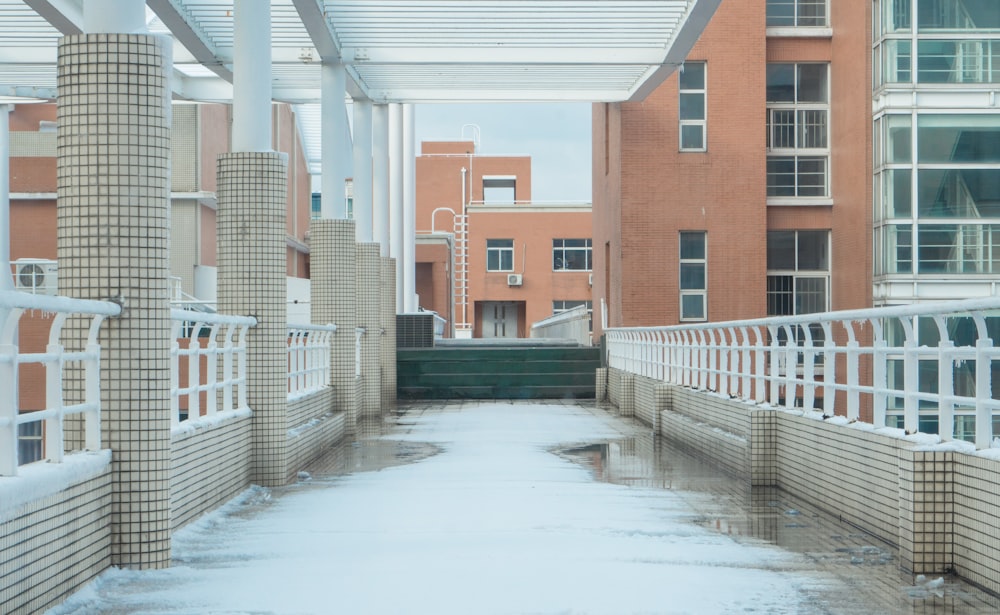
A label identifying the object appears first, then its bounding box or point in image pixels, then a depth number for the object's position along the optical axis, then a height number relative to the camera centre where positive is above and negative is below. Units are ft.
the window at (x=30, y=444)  94.22 -10.73
